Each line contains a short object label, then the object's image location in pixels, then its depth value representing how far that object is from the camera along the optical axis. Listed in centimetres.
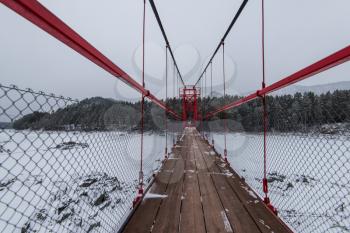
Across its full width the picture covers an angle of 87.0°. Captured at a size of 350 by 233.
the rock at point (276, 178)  684
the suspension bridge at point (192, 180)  67
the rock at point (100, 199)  453
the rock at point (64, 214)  342
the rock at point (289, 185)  648
